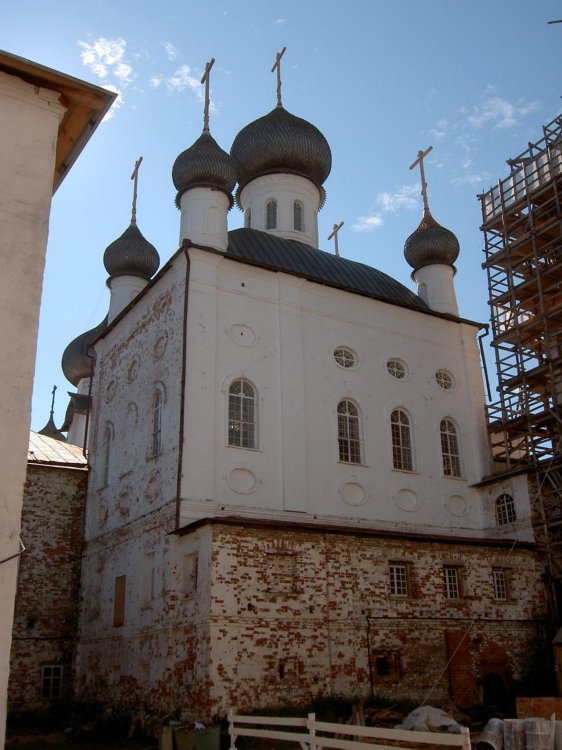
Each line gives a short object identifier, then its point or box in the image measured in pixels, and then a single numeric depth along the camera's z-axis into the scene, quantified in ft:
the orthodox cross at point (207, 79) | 77.32
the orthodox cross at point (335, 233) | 107.65
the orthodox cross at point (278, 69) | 91.50
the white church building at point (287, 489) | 51.93
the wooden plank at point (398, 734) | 23.29
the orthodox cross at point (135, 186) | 89.15
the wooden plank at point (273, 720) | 31.17
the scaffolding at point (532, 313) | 69.67
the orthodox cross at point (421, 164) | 89.56
